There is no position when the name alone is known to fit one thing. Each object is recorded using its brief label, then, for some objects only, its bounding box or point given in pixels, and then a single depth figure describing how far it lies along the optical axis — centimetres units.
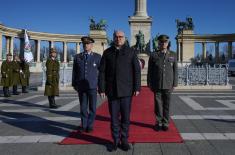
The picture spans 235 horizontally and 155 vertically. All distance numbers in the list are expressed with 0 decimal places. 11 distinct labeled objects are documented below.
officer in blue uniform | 550
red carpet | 491
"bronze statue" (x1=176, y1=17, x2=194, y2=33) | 5035
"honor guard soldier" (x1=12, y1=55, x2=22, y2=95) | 1268
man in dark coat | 447
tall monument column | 2127
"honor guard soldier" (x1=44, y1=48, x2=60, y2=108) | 853
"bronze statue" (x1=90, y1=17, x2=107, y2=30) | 4997
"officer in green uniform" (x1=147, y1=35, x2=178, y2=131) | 563
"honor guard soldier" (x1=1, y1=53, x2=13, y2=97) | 1206
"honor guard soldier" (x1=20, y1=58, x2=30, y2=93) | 1321
